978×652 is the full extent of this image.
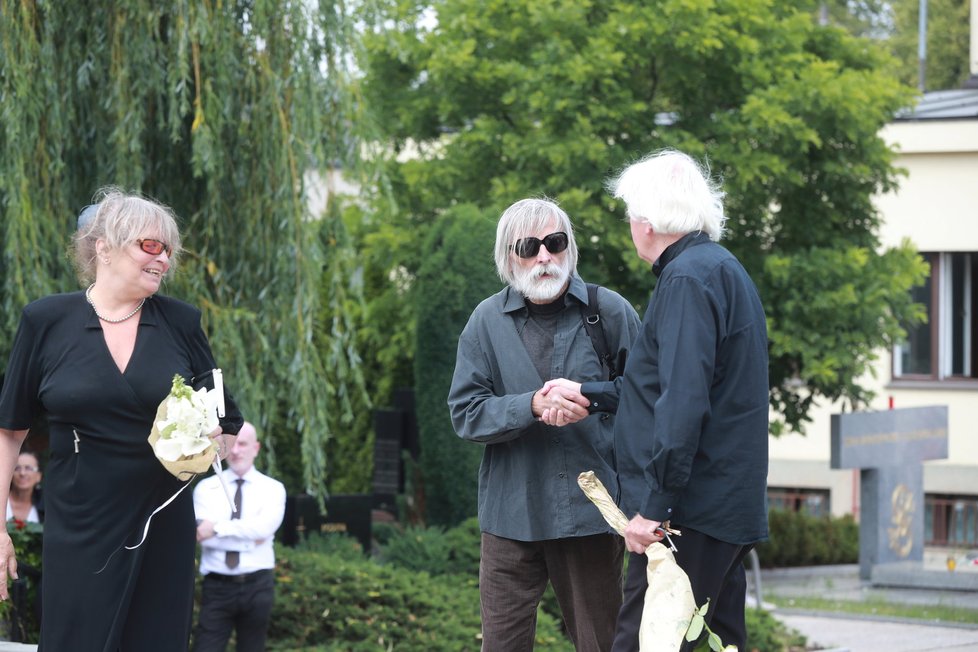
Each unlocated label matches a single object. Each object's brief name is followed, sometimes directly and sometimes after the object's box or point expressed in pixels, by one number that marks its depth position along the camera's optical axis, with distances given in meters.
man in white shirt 12.05
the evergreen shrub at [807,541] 29.83
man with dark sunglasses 7.71
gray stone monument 24.60
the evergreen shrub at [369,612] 13.56
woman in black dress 7.08
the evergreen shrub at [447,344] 18.28
